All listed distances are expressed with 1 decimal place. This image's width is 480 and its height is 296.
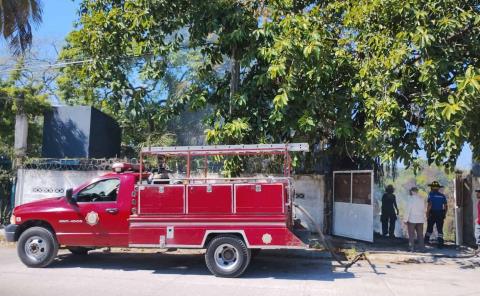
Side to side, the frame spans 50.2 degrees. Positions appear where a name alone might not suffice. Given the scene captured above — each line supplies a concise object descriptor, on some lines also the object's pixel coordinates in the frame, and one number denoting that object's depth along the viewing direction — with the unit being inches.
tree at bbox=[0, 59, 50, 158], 679.7
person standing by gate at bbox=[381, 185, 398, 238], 591.8
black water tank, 698.2
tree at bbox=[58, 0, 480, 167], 417.4
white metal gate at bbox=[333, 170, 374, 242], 540.7
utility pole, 629.9
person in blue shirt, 543.5
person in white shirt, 511.2
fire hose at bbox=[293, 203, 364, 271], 434.6
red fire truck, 368.5
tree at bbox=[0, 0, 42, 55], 605.3
